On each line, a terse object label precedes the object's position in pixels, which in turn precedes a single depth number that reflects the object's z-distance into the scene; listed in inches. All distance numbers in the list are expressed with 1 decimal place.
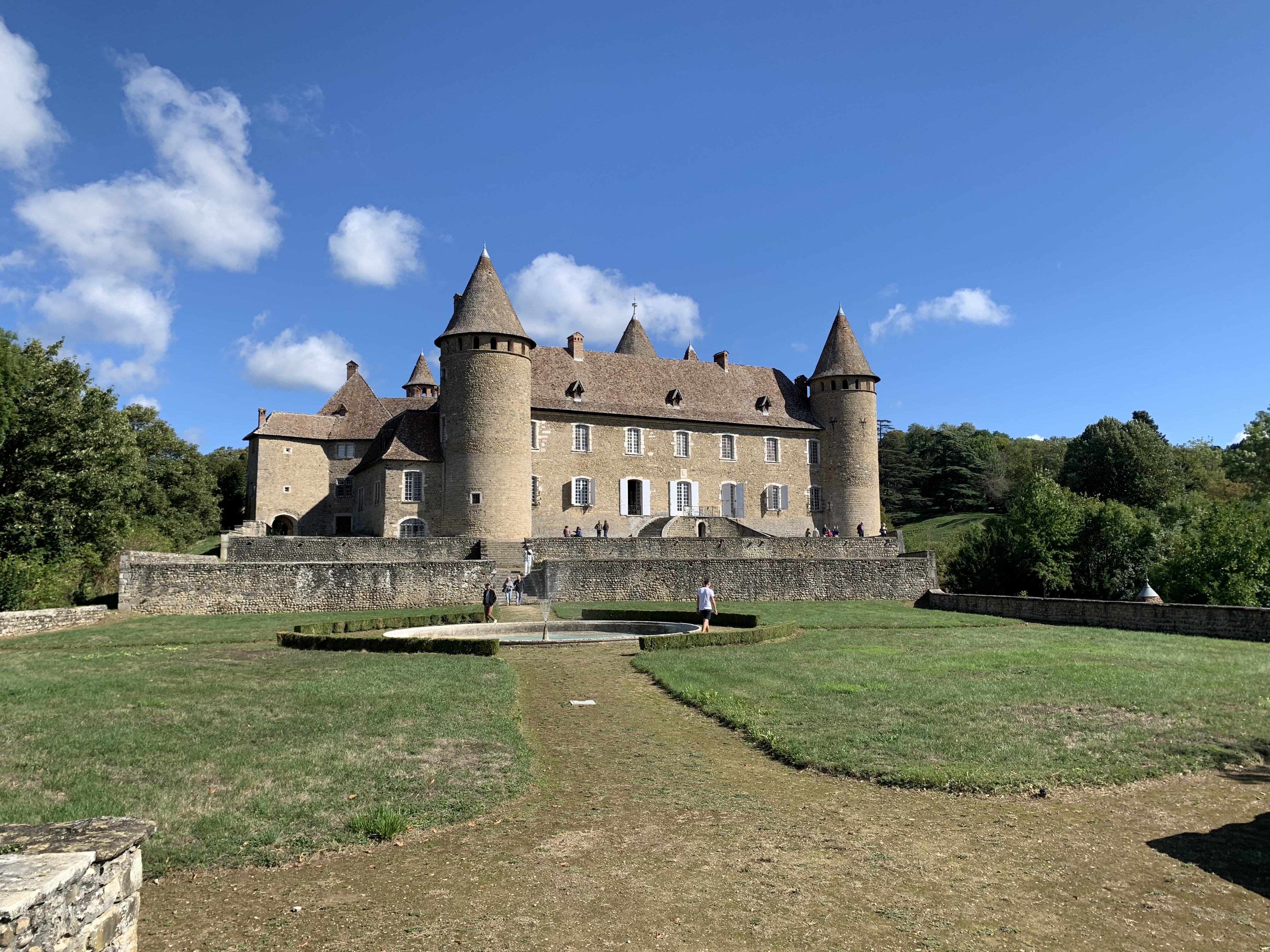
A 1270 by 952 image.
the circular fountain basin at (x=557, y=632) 799.1
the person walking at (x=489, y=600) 934.4
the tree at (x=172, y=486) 1988.2
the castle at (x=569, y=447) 1535.4
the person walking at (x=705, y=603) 828.0
